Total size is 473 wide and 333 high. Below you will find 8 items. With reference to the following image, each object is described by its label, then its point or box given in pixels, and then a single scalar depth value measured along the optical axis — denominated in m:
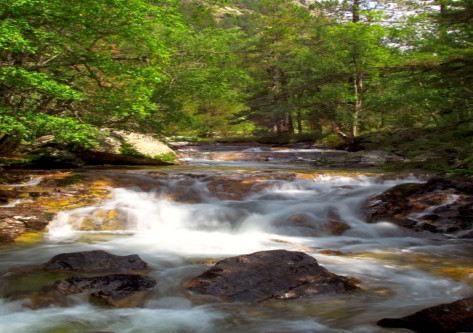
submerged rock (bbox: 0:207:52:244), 6.78
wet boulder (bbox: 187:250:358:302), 4.53
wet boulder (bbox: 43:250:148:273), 5.14
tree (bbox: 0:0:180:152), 7.58
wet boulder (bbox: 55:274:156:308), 4.36
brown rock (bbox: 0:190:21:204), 8.13
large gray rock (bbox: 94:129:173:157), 13.21
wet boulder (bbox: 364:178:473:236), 7.48
